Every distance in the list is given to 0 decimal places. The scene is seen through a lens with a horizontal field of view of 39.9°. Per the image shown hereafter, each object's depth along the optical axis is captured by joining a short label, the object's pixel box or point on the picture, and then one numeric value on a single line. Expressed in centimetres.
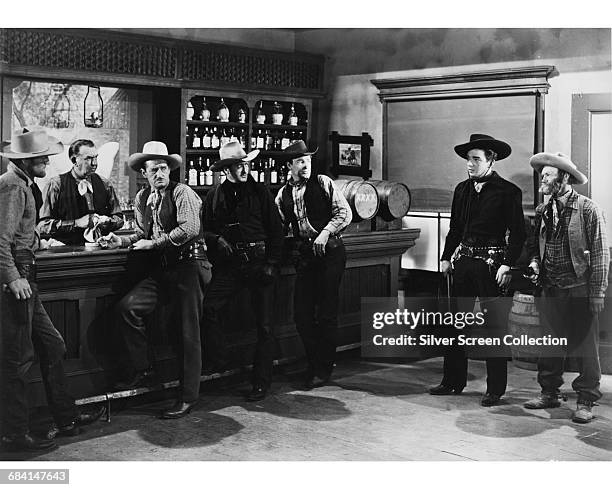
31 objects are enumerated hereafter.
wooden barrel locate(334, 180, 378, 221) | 581
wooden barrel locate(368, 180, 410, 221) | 596
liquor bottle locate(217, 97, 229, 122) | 726
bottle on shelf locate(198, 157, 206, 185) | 716
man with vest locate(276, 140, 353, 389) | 504
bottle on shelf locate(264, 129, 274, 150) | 757
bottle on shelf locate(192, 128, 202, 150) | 711
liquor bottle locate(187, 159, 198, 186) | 710
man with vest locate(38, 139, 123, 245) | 522
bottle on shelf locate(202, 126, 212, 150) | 717
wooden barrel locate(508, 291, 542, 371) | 486
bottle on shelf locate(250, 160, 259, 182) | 752
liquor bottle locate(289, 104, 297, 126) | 767
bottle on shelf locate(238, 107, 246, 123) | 739
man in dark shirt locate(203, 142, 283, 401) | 473
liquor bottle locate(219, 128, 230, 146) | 724
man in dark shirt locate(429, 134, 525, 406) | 457
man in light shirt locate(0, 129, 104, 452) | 375
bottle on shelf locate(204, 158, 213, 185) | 720
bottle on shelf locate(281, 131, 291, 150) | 767
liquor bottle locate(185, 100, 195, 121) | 719
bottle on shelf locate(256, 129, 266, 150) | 751
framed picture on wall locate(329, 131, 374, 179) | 698
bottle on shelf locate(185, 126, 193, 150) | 716
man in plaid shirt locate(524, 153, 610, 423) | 440
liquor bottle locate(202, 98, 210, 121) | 716
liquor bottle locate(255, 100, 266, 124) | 748
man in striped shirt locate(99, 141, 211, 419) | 435
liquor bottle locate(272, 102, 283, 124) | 758
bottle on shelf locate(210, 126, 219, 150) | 721
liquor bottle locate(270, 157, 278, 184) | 767
